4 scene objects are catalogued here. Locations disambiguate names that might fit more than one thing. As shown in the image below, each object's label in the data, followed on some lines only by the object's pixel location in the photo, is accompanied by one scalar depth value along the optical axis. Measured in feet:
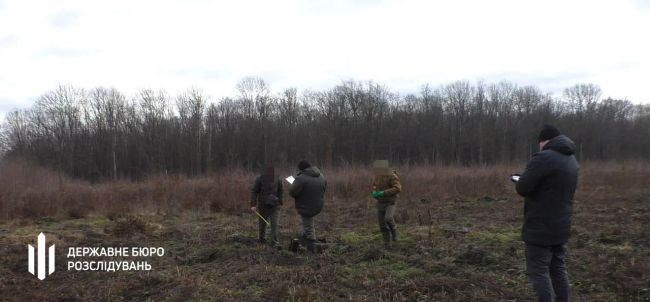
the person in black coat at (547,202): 14.52
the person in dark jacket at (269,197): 30.04
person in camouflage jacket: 28.30
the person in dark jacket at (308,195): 27.76
